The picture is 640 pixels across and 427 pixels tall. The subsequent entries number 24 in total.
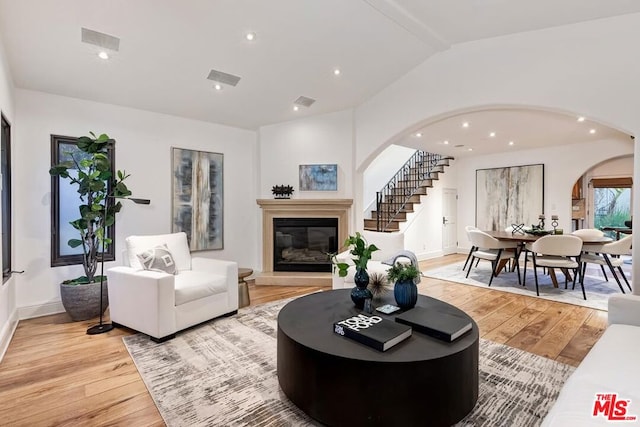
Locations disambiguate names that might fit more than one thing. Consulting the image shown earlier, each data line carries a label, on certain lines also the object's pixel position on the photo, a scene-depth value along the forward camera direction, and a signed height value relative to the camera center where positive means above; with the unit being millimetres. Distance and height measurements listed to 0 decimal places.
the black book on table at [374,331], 1767 -705
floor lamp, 3195 -1209
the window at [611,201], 9305 +293
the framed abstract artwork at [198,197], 4797 +212
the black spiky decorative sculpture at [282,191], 5449 +334
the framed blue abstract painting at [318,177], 5441 +574
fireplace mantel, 5352 -24
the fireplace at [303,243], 5484 -569
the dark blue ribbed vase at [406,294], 2338 -612
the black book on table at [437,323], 1871 -702
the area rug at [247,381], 1915 -1228
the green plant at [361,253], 2400 -323
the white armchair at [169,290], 2938 -795
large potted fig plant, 3449 -142
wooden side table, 3931 -1000
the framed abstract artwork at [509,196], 7449 +366
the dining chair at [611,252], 4484 -598
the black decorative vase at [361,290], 2428 -608
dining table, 4754 -445
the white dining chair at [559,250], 4422 -560
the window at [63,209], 3768 +16
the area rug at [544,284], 4371 -1187
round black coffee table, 1631 -900
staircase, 7664 +566
